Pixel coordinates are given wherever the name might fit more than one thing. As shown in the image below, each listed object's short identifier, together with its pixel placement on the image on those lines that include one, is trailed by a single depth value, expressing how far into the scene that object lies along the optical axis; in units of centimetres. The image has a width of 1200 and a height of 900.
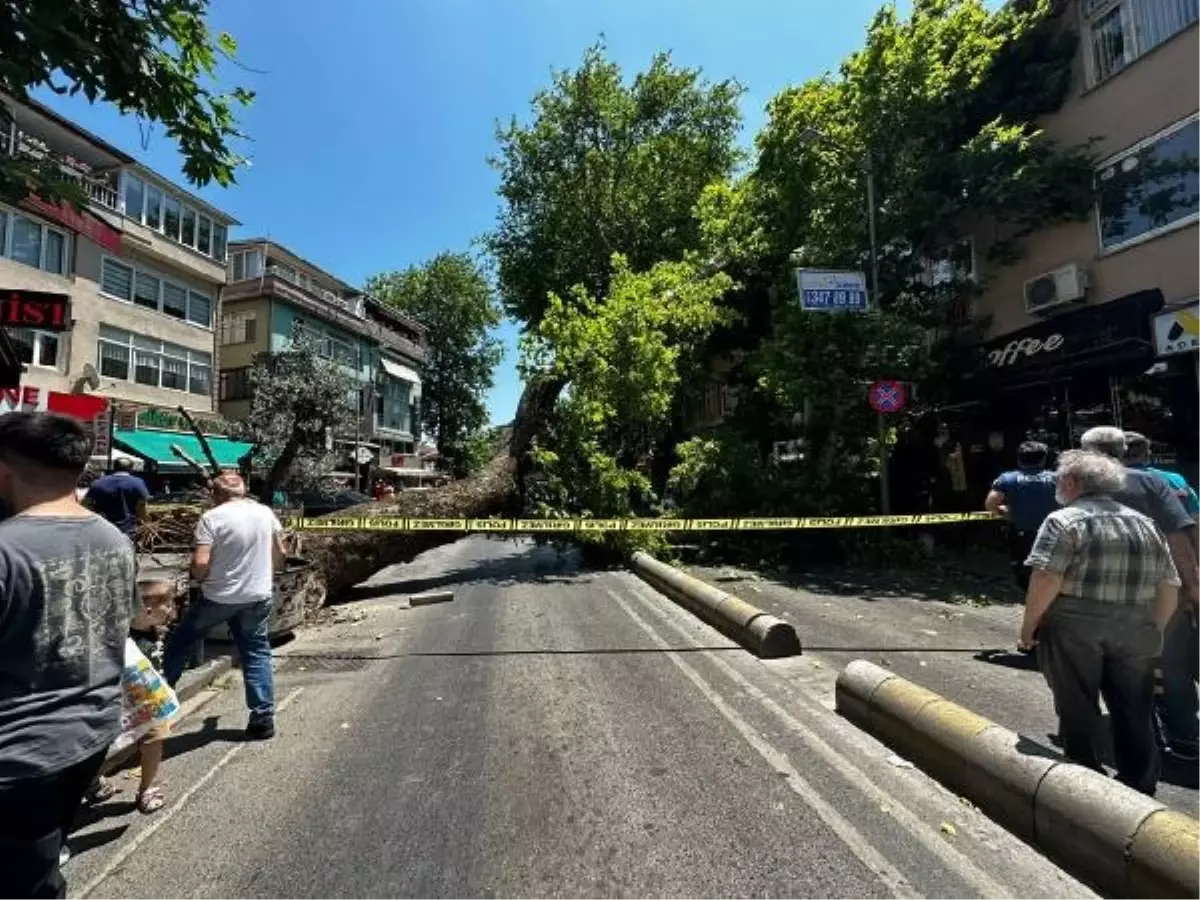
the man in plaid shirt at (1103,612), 347
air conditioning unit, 1301
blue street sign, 1264
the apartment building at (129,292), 2375
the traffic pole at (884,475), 1292
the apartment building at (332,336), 3941
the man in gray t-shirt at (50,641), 212
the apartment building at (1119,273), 1146
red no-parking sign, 1264
